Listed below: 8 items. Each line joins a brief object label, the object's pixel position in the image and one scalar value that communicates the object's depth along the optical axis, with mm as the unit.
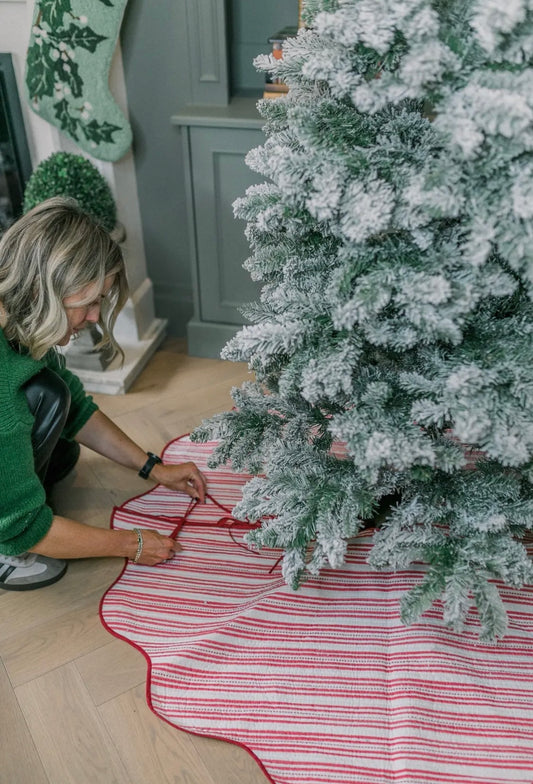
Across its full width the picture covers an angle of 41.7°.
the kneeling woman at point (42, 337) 1295
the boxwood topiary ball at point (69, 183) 1923
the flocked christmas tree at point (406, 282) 885
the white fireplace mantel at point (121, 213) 1986
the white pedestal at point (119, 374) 2227
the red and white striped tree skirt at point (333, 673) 1172
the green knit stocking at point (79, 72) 1881
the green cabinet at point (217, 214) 2002
